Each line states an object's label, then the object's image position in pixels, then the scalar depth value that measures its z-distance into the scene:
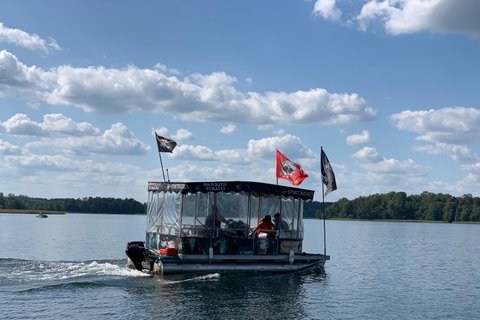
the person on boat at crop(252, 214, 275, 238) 26.52
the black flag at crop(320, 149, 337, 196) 28.56
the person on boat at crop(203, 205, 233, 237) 24.95
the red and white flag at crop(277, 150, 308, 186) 27.32
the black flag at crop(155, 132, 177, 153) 27.27
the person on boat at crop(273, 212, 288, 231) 26.88
